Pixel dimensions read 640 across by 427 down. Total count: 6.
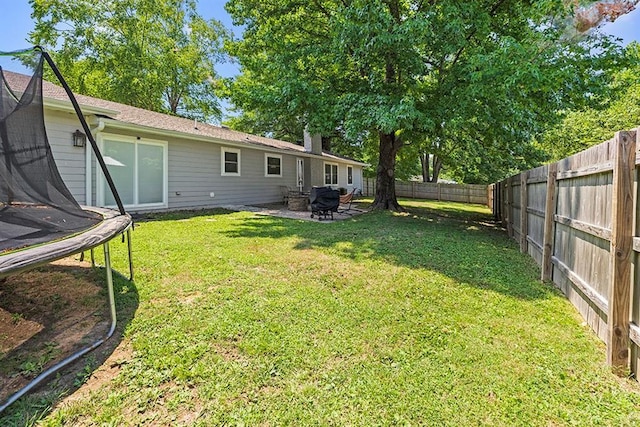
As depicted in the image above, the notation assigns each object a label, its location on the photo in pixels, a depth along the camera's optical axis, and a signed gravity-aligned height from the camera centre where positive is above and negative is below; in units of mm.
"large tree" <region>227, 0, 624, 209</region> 6727 +3507
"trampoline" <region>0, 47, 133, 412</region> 2588 +22
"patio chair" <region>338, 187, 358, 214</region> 10946 -42
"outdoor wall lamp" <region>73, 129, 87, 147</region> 7348 +1368
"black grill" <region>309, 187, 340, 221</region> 9234 -70
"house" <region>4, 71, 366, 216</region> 7312 +1193
